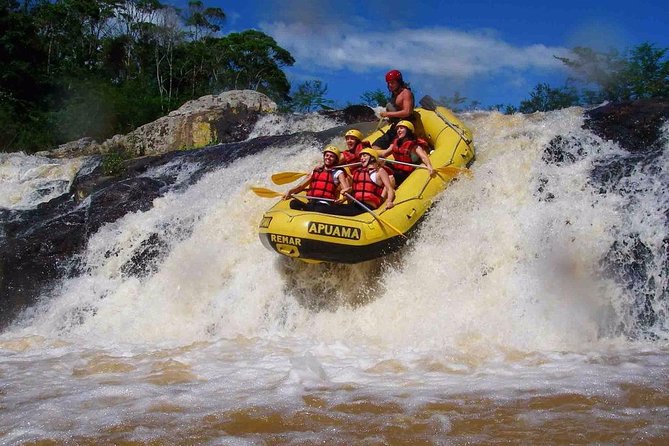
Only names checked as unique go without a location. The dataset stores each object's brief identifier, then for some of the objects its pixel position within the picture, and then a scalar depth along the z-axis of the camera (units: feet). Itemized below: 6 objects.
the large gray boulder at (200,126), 42.55
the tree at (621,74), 41.09
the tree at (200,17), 90.84
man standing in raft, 22.58
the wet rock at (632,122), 22.33
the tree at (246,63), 86.02
